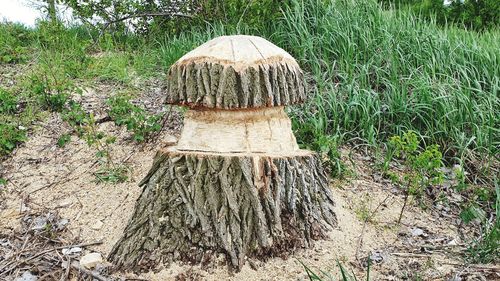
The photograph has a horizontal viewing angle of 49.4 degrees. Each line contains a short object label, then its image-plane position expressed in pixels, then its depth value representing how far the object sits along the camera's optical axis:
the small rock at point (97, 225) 3.16
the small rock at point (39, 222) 3.29
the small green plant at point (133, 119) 4.02
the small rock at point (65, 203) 3.47
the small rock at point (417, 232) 3.25
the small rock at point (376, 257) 2.83
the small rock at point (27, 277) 2.80
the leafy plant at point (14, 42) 6.27
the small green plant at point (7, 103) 4.72
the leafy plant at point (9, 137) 4.18
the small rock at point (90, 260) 2.77
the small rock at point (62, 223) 3.24
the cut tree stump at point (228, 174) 2.65
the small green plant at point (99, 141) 3.63
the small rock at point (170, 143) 3.01
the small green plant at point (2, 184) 3.66
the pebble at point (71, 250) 2.95
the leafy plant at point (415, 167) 3.19
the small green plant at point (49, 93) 4.72
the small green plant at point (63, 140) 4.13
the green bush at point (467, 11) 8.03
